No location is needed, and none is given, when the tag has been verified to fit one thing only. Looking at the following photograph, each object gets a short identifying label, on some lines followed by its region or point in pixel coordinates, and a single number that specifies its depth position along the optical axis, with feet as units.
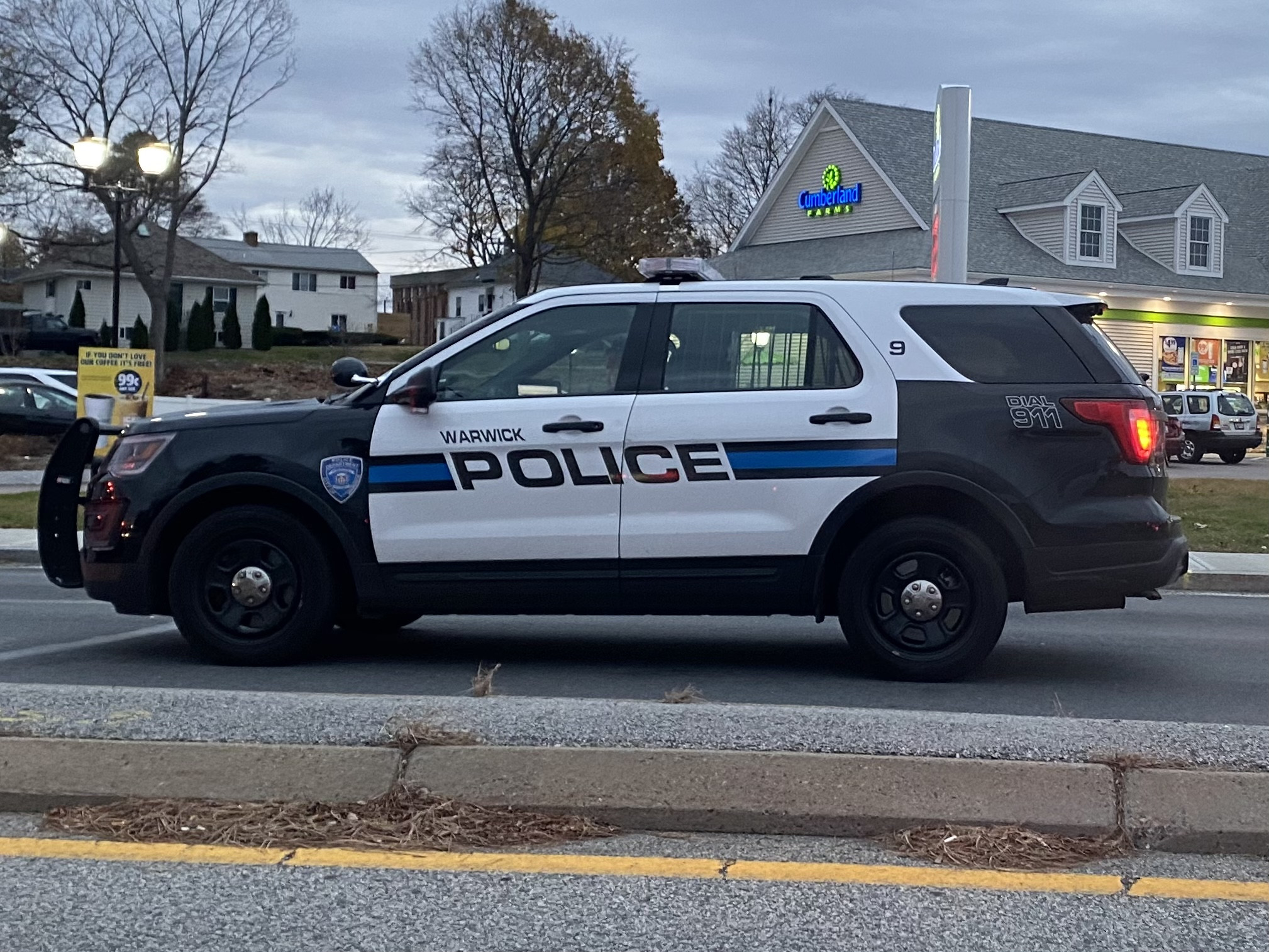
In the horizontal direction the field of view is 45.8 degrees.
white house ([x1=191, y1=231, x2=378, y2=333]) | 258.78
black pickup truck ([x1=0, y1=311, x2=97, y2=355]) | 183.62
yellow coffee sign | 67.92
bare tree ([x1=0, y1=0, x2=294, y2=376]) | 138.62
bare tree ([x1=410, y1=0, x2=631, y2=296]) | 141.79
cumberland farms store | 120.88
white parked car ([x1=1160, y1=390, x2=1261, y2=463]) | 97.35
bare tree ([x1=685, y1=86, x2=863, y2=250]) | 225.56
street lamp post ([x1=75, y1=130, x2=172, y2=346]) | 77.10
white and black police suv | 23.15
